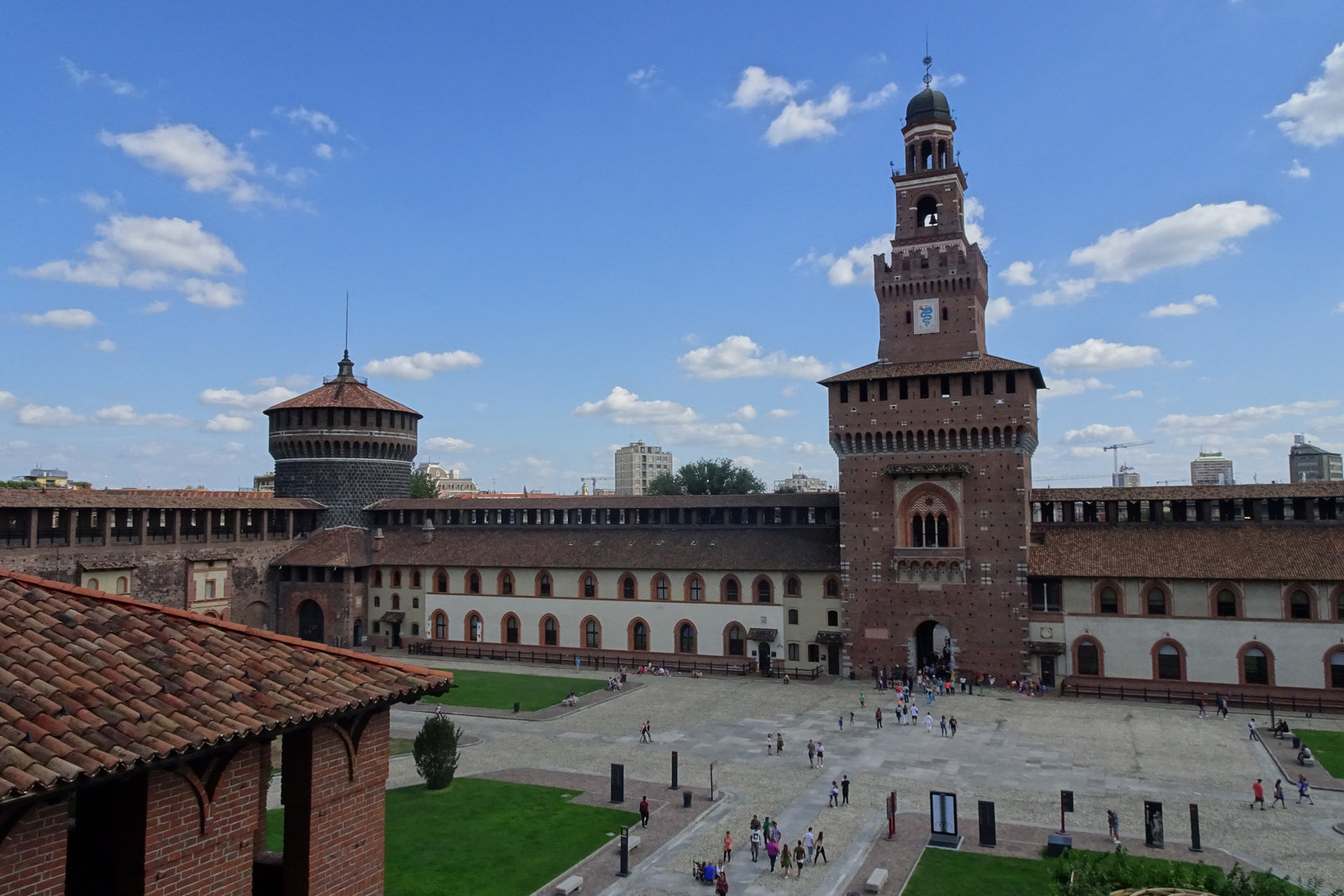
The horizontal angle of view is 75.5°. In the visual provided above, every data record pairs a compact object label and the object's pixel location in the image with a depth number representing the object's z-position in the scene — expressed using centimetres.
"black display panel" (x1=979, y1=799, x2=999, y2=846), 2450
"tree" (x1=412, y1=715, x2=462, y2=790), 2923
